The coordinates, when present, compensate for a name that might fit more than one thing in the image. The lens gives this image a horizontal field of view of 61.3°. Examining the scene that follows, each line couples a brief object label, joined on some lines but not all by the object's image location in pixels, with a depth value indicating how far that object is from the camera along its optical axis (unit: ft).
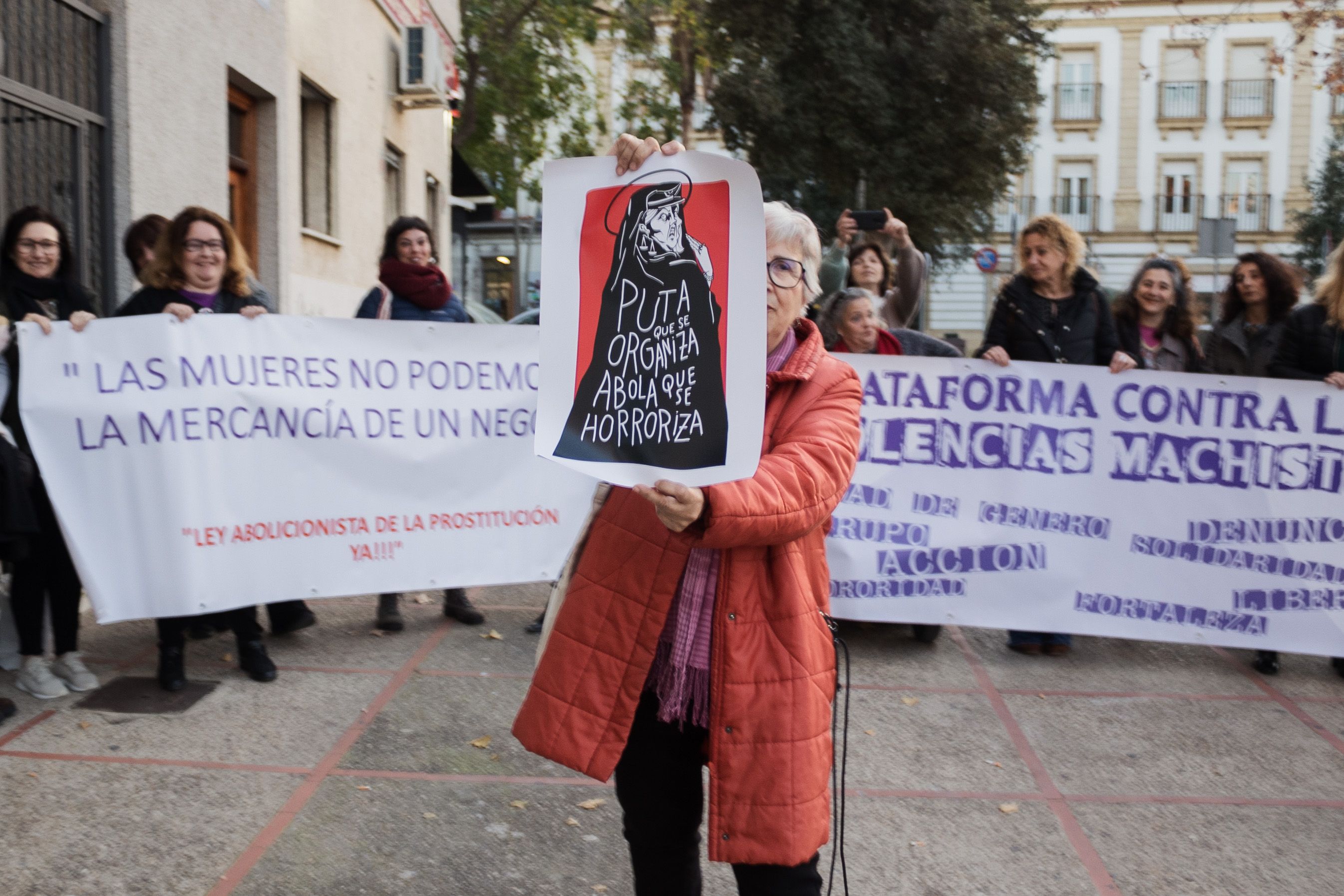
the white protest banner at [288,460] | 14.64
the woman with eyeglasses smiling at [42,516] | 14.23
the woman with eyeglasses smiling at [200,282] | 15.08
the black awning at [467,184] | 65.62
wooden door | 29.12
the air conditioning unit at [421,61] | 41.55
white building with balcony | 138.00
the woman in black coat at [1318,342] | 17.06
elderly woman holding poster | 6.91
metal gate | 18.74
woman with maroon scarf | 18.02
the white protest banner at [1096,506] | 17.06
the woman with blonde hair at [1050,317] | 17.39
